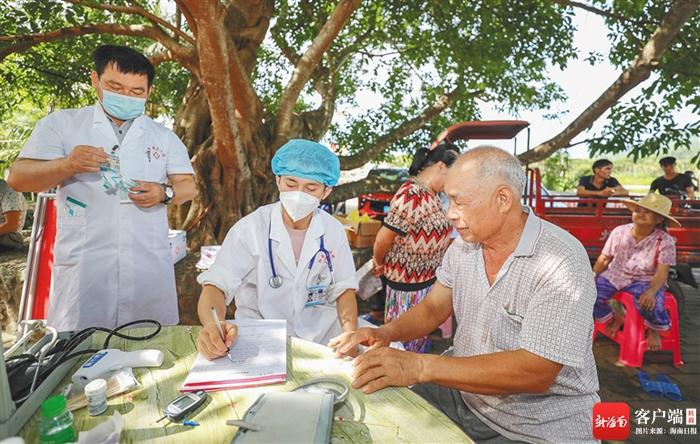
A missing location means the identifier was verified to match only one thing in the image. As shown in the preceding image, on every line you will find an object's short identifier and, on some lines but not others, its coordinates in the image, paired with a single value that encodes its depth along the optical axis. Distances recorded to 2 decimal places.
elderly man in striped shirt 1.38
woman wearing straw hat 3.69
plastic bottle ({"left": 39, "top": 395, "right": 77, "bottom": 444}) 0.96
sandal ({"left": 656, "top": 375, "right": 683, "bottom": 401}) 3.15
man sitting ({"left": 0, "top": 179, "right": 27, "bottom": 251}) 3.62
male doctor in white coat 2.12
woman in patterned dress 2.88
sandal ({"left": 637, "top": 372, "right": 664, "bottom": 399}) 3.20
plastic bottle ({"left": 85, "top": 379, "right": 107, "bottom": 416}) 1.10
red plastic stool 3.74
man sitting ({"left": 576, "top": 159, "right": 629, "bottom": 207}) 5.82
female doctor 1.99
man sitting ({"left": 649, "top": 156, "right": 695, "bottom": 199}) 6.65
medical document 1.26
